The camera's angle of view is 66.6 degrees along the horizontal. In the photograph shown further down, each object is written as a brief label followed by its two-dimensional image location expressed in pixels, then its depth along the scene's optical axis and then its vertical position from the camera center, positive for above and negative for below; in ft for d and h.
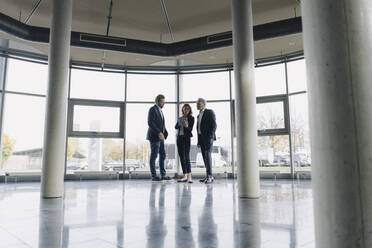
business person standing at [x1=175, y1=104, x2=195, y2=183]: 19.58 +1.55
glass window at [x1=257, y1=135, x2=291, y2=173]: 29.01 +0.32
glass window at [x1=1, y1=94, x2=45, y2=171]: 26.20 +2.35
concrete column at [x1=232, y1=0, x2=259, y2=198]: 12.66 +2.19
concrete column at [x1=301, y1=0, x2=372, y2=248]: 3.39 +0.41
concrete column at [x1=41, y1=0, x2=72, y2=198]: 12.97 +2.08
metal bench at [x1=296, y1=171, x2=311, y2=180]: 27.64 -1.85
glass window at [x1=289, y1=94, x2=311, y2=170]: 28.22 +2.21
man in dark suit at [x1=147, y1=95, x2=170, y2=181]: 20.10 +2.02
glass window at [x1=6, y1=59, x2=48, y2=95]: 26.94 +7.89
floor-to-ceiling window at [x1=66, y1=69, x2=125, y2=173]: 29.66 +3.68
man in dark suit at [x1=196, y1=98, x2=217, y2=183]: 18.79 +1.76
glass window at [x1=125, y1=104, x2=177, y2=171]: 31.24 +2.20
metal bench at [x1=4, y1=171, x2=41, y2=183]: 25.95 -1.61
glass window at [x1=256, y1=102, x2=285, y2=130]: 29.73 +4.32
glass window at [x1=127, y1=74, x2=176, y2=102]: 32.19 +8.02
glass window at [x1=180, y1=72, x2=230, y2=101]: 32.24 +8.09
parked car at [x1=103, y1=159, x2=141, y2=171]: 30.55 -0.90
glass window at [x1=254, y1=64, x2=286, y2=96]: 30.12 +8.25
